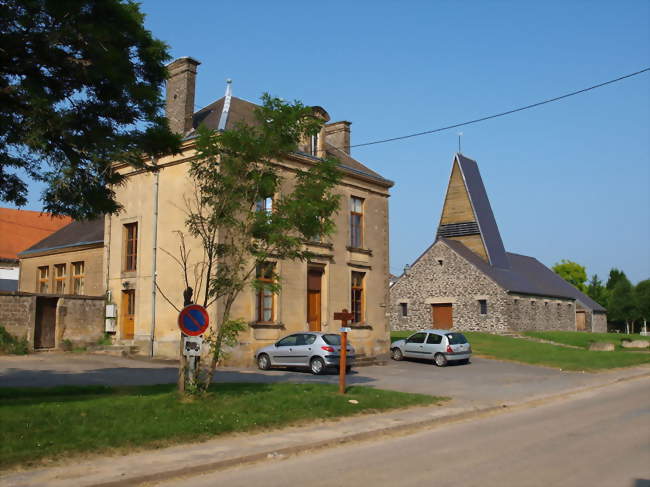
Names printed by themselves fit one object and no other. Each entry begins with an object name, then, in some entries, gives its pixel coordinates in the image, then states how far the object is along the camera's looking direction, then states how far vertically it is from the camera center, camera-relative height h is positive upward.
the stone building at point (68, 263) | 28.97 +2.14
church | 47.00 +2.09
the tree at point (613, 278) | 96.19 +5.06
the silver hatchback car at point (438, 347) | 26.45 -1.58
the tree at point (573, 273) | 98.88 +5.91
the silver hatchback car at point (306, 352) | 21.39 -1.50
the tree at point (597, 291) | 94.06 +3.05
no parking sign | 11.37 -0.22
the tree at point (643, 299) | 72.62 +1.43
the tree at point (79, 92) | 10.59 +3.82
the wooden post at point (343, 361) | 15.10 -1.27
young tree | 12.69 +2.30
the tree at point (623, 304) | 74.69 +0.87
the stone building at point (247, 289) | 23.72 +1.91
